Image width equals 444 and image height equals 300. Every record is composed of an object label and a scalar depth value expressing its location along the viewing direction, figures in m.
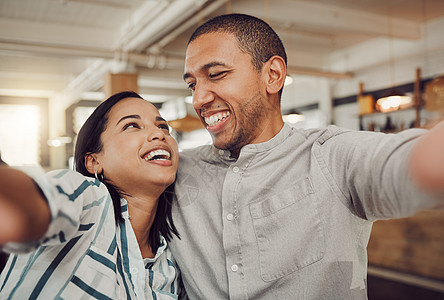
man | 1.05
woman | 0.66
